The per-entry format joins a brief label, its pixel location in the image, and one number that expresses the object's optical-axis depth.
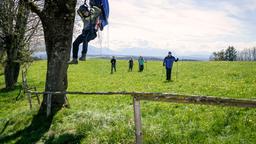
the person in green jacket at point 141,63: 29.62
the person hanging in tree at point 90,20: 7.14
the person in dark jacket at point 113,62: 30.22
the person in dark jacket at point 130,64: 31.50
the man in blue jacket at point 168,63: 17.98
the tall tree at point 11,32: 18.94
